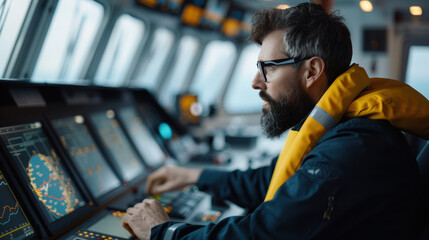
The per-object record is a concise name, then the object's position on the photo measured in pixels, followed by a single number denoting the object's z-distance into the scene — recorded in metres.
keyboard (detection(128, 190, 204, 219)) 1.53
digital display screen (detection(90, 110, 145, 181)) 1.90
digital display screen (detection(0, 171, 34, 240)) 1.13
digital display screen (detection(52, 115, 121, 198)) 1.62
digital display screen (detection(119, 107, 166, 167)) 2.16
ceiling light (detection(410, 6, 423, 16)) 1.97
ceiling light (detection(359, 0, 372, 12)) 2.62
